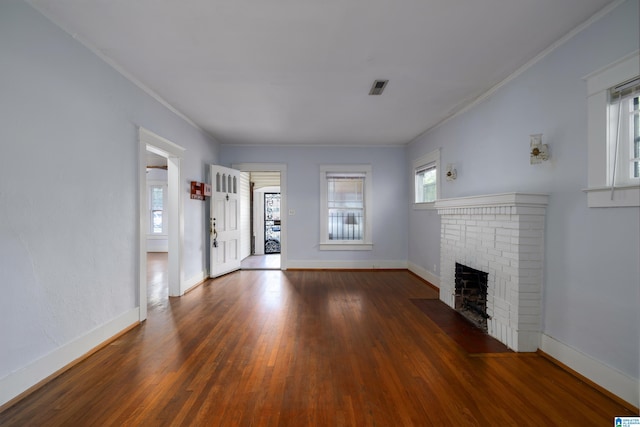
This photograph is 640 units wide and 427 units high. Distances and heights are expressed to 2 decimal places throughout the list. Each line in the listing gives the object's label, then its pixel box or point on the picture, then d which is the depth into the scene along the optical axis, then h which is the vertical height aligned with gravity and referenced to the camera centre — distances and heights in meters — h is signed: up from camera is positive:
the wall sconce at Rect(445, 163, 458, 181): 4.31 +0.56
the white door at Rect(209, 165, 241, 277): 5.41 -0.23
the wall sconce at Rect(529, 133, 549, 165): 2.61 +0.56
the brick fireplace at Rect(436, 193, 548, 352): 2.65 -0.48
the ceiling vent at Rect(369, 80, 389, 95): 3.24 +1.43
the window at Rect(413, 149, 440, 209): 4.95 +0.58
